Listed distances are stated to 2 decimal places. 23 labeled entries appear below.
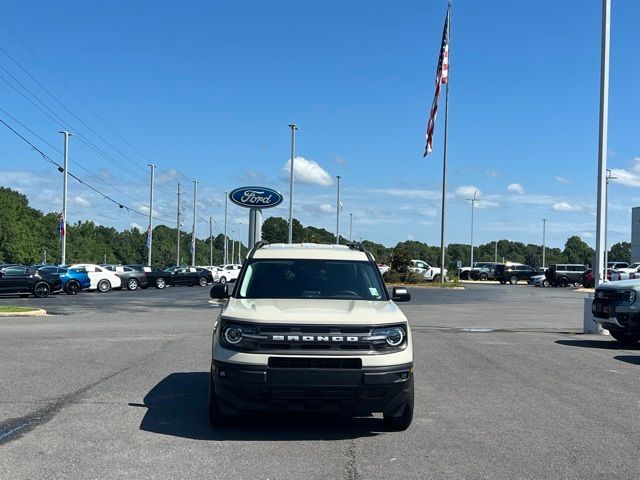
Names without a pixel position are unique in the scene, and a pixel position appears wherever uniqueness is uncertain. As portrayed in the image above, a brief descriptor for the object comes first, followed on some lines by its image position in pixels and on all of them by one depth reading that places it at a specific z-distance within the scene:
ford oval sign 36.47
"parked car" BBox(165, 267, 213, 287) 49.41
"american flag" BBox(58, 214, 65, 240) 48.51
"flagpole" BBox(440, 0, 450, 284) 45.99
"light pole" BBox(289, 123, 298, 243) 47.70
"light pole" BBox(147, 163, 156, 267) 62.86
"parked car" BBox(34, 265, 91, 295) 36.03
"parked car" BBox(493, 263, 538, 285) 62.88
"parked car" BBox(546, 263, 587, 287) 55.78
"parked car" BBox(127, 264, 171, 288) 45.25
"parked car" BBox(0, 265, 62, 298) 31.30
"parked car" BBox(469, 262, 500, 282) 69.38
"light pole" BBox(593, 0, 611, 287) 17.67
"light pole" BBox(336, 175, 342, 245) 71.49
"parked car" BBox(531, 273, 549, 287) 57.09
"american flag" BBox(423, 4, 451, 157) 36.59
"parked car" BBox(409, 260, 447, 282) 55.34
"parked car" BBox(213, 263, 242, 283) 55.03
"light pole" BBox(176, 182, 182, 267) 88.72
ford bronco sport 6.18
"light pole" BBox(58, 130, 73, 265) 48.71
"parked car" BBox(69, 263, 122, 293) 39.25
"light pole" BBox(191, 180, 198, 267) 81.22
